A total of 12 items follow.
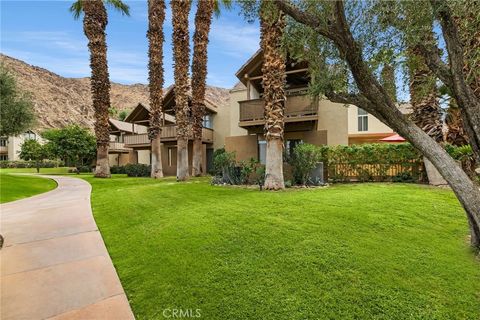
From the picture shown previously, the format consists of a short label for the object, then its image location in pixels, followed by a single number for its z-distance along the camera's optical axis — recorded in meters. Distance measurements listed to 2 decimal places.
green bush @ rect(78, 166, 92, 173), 34.65
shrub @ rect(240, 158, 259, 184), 13.20
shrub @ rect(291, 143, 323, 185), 11.80
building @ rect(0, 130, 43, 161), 57.12
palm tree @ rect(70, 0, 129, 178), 19.91
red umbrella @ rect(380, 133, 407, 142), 12.91
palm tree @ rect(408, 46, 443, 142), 11.08
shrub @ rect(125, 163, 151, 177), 24.91
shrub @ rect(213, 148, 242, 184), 13.52
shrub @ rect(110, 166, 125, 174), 28.99
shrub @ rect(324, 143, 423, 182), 11.67
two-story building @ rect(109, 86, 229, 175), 23.82
